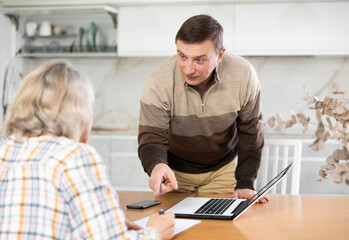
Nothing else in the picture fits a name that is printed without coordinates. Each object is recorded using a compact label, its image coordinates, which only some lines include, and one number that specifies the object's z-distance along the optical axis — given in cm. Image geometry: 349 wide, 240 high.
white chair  217
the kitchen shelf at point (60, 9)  411
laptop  152
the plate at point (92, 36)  433
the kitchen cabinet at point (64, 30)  422
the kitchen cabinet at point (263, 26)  387
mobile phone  167
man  192
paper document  139
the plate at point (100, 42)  433
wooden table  135
